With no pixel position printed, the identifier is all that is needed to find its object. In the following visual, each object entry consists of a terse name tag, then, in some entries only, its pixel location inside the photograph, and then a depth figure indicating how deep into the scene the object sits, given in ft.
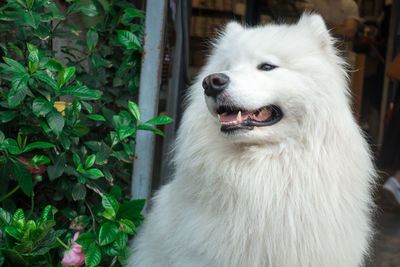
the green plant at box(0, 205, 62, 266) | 6.06
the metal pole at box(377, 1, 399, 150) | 12.60
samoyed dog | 5.96
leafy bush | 6.15
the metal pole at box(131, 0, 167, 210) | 6.58
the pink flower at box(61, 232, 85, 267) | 6.24
